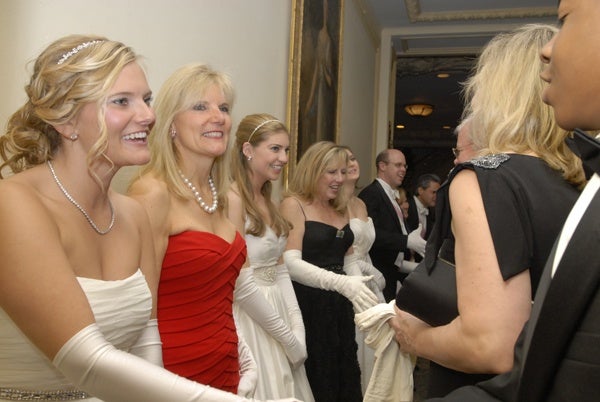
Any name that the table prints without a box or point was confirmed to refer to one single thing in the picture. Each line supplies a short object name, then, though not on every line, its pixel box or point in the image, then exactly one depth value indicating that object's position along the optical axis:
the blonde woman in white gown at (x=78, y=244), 1.33
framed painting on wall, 4.47
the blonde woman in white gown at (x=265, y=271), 2.74
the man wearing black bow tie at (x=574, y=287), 0.75
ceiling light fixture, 13.59
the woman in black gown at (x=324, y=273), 3.49
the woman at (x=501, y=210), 1.27
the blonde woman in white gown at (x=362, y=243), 4.02
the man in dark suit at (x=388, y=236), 5.21
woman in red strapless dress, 2.11
